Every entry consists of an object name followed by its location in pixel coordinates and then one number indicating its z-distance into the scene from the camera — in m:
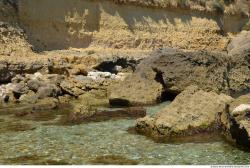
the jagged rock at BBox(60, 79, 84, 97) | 23.30
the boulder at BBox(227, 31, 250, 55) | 24.21
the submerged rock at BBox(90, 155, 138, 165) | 11.37
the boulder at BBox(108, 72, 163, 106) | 20.56
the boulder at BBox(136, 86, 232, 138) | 14.05
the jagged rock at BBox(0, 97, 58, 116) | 19.14
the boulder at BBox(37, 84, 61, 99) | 22.18
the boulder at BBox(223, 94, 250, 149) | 12.45
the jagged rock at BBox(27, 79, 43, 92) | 23.31
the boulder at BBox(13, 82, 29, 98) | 23.22
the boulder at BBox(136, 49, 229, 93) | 21.47
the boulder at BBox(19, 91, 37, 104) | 21.80
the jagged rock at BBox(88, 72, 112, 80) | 27.40
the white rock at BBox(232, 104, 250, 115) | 12.61
